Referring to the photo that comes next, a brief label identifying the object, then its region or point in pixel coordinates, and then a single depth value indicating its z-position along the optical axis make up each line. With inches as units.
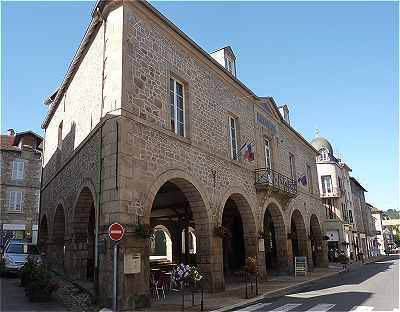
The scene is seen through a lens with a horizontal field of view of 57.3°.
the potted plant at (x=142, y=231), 345.1
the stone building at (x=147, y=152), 358.0
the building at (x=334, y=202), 1346.0
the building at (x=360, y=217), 1696.6
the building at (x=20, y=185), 1071.0
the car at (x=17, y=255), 558.3
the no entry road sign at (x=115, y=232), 307.3
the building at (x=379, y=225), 2570.4
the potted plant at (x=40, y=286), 357.7
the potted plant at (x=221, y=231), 473.4
